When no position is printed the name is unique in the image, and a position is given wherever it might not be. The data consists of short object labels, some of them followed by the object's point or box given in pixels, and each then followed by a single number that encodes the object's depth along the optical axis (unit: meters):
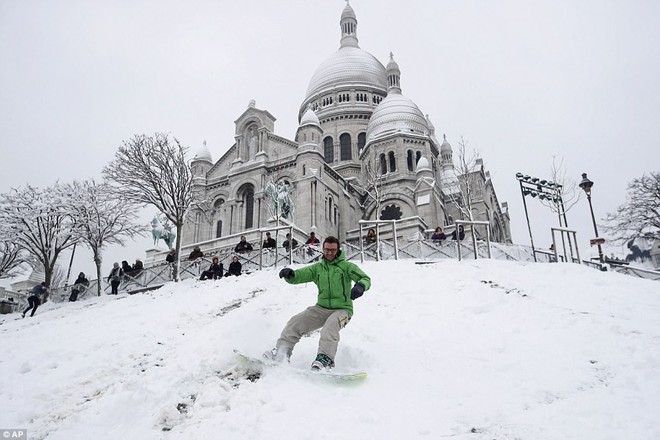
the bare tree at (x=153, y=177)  19.77
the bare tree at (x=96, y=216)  21.92
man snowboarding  5.09
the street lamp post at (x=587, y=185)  17.23
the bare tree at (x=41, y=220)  21.75
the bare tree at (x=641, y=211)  26.19
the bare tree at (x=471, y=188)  36.53
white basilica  28.94
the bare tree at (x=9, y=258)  27.10
